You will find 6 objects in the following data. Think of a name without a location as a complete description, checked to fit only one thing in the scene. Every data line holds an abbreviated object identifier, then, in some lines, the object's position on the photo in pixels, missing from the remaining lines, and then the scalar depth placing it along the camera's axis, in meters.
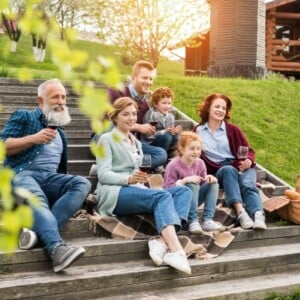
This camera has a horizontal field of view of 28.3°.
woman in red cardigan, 5.11
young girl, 4.82
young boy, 5.69
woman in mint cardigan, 4.16
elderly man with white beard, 4.14
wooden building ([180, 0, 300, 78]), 17.44
